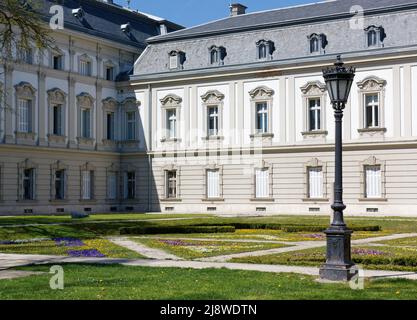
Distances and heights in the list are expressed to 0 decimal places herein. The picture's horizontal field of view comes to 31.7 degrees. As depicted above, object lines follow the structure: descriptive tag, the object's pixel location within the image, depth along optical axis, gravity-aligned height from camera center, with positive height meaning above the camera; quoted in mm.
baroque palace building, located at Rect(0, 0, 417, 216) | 41625 +3987
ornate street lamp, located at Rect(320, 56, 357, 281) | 13172 -583
